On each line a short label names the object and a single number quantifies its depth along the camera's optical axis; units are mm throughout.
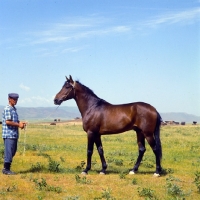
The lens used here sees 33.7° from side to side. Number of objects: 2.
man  10156
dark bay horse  11109
